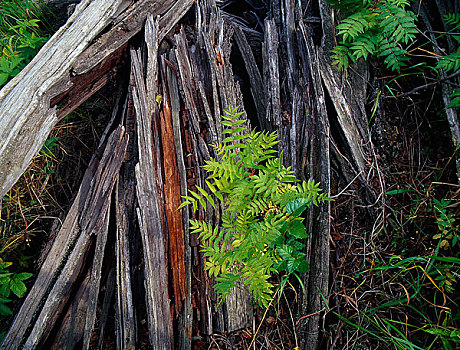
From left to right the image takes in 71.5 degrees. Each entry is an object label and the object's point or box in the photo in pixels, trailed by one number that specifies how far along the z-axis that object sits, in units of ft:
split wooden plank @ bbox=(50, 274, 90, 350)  7.30
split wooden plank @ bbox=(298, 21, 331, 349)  7.87
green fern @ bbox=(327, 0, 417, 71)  8.32
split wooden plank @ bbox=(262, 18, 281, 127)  9.31
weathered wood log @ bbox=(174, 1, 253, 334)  7.75
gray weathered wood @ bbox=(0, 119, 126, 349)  7.12
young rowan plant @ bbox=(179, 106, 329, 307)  6.77
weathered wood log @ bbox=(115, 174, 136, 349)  7.39
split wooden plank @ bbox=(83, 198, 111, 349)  7.33
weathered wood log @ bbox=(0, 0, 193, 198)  7.02
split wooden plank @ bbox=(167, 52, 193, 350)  7.57
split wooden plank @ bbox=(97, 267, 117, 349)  7.51
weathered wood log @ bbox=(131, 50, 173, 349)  7.43
